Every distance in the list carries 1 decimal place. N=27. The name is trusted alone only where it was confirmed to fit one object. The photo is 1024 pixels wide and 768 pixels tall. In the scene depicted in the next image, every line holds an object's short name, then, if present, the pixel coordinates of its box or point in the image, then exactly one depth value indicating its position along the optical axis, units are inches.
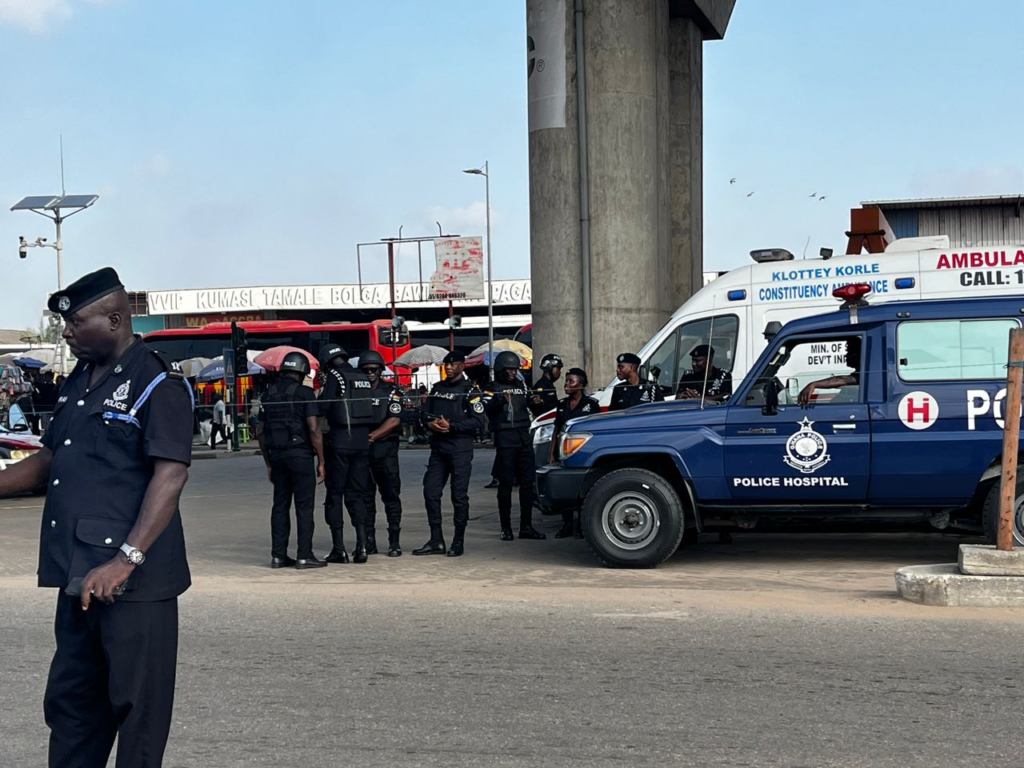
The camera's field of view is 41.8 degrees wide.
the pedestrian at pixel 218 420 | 1352.1
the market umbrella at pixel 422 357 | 1534.2
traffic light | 1152.2
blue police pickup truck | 408.5
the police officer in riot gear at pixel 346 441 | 466.9
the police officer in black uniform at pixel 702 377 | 552.7
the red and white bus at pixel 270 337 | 1872.5
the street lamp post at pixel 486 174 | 2031.3
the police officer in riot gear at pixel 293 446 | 452.4
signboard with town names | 2962.6
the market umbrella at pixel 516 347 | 1552.7
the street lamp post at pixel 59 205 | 1793.8
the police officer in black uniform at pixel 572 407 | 529.3
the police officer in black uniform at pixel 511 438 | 528.7
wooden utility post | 354.3
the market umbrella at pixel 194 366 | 1601.9
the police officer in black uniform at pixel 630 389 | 551.8
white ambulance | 549.6
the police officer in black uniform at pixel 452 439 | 480.4
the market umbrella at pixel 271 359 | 1456.7
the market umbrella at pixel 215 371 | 1475.1
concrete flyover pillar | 807.1
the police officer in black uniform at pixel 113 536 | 161.9
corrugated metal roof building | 1448.1
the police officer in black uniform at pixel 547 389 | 625.3
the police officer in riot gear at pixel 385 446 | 477.7
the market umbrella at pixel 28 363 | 1865.2
